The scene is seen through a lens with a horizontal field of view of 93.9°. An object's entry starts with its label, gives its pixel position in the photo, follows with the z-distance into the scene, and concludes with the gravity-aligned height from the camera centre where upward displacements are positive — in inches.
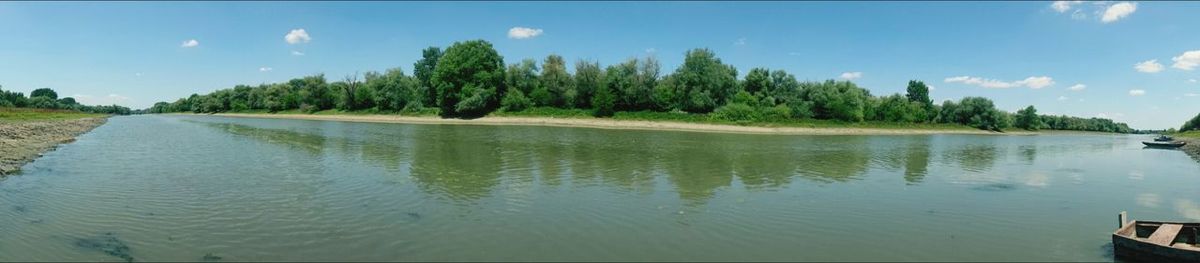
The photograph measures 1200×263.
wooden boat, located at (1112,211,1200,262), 387.9 -84.6
